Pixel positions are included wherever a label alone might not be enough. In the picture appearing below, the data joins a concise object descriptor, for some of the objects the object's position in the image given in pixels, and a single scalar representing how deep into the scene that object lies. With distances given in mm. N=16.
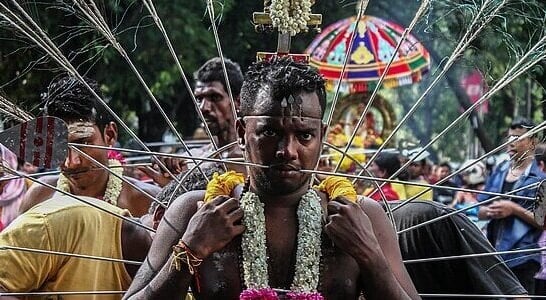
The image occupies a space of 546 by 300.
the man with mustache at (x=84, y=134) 4961
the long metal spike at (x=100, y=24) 4480
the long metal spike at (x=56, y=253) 4000
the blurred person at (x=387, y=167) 8492
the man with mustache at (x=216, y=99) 6398
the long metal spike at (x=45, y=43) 4312
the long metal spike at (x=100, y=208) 3982
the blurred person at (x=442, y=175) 14023
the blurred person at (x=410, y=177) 9172
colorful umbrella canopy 13781
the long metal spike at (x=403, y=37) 4340
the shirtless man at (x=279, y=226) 3625
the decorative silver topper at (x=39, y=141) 3758
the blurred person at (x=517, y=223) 7734
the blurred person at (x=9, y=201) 7688
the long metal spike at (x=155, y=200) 4350
